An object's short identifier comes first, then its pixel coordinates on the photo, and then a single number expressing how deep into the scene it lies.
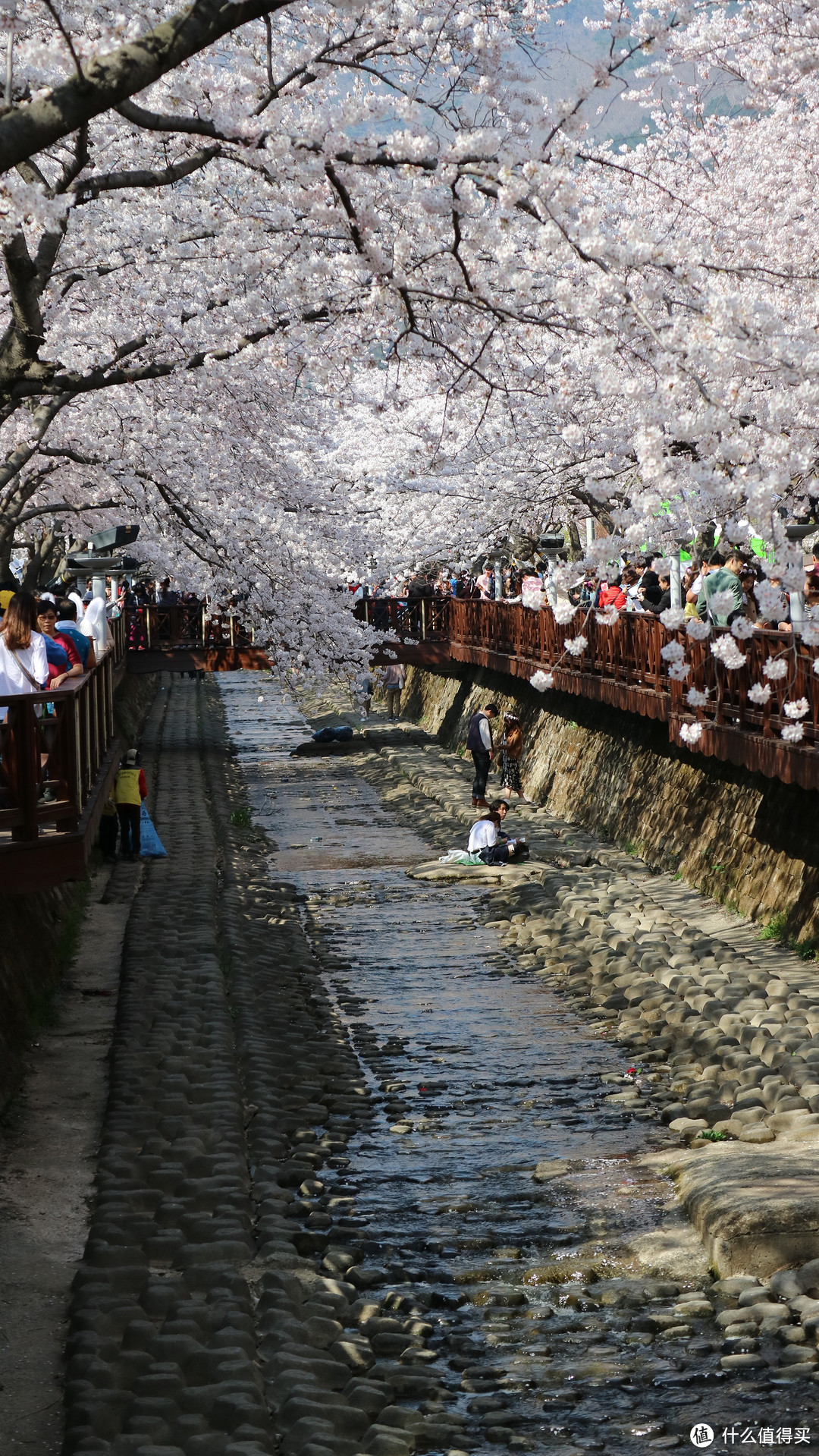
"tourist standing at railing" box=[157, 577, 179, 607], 44.73
